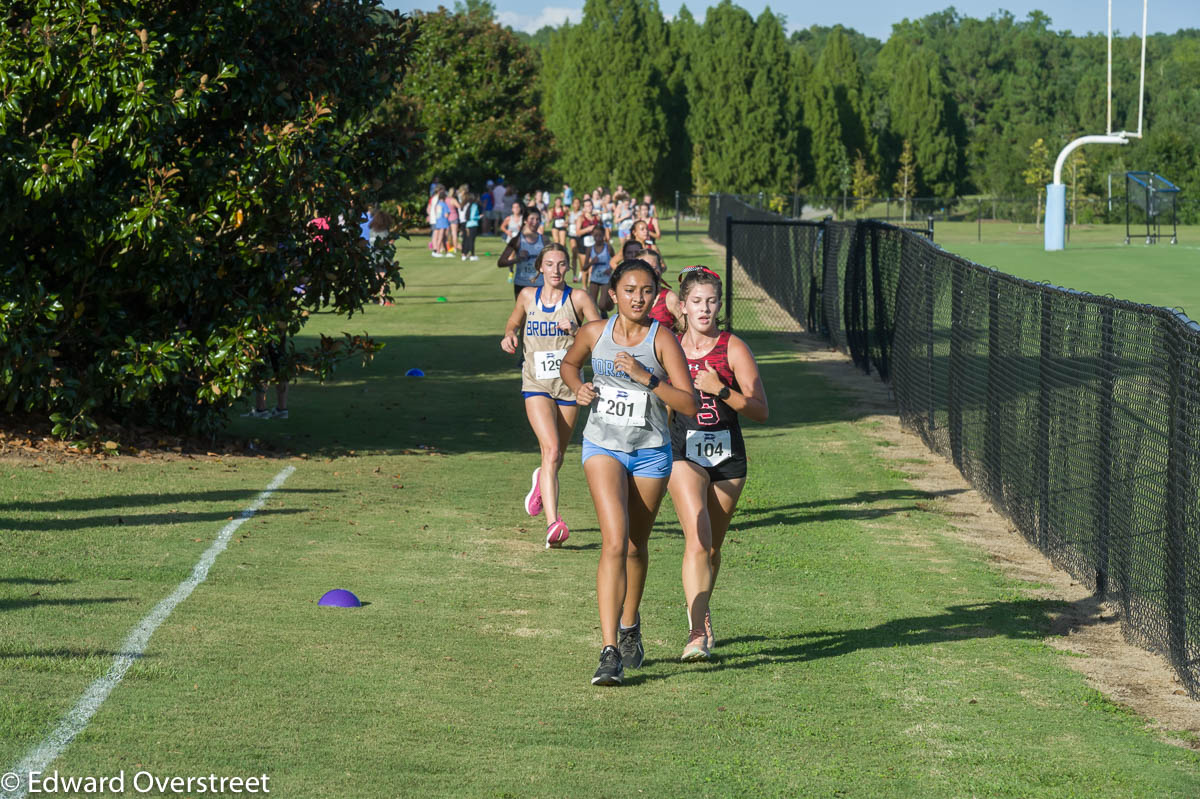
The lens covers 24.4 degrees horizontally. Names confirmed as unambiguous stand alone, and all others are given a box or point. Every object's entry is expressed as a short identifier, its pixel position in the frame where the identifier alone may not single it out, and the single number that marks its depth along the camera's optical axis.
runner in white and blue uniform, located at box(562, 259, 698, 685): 12.72
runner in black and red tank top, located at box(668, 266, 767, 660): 13.47
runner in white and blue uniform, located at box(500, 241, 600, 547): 19.18
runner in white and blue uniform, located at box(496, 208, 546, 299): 31.45
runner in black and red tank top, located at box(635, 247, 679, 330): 17.28
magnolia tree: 22.26
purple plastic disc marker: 15.48
